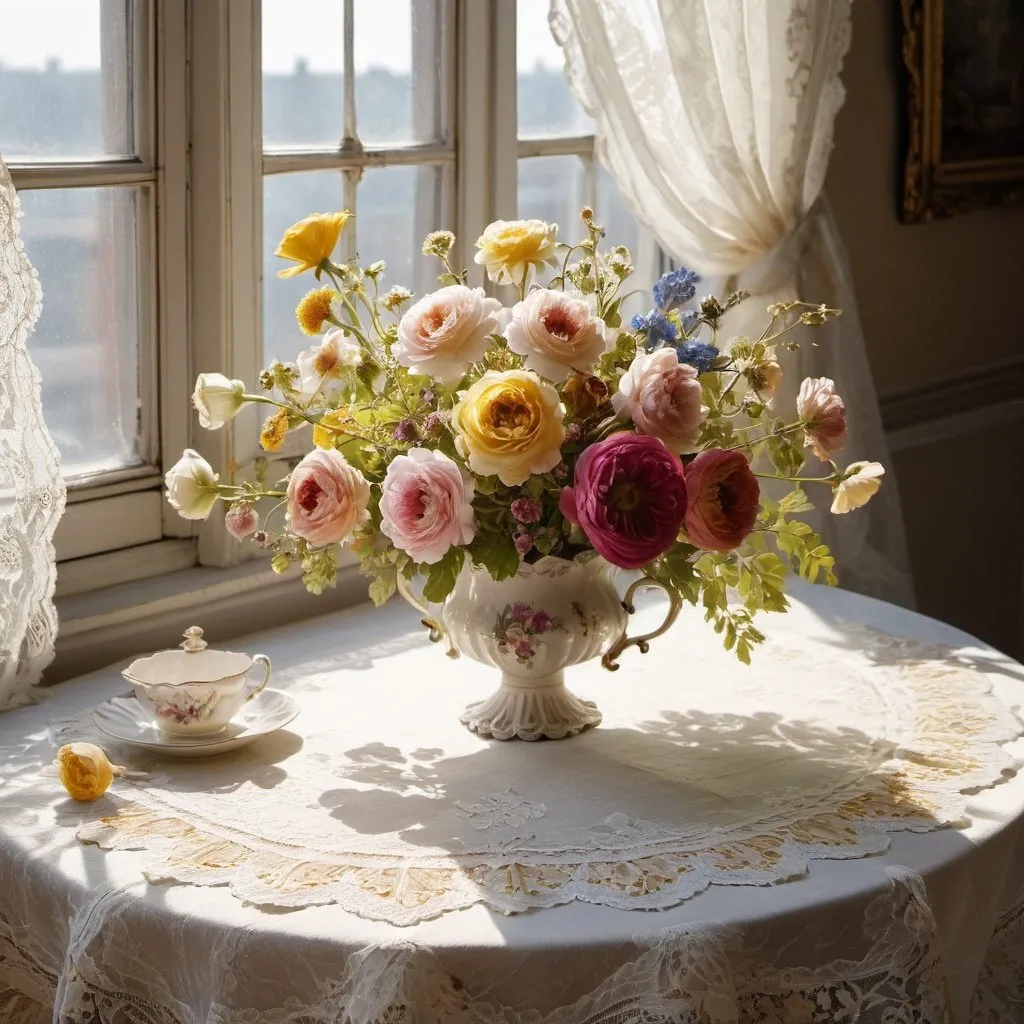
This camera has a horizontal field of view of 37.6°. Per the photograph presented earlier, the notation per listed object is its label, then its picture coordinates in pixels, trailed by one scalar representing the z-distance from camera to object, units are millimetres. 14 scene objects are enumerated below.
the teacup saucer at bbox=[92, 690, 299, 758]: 1608
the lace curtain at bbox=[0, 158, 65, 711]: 1632
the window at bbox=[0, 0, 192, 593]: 1896
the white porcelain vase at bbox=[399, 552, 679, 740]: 1618
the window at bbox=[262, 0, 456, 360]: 2158
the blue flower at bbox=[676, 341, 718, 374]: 1565
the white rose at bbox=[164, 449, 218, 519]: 1605
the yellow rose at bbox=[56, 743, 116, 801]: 1499
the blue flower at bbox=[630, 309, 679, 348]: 1568
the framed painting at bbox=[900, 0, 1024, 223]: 3068
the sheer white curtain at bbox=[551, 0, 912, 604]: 2393
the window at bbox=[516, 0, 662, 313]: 2598
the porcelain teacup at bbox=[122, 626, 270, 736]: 1606
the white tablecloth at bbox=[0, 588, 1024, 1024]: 1243
